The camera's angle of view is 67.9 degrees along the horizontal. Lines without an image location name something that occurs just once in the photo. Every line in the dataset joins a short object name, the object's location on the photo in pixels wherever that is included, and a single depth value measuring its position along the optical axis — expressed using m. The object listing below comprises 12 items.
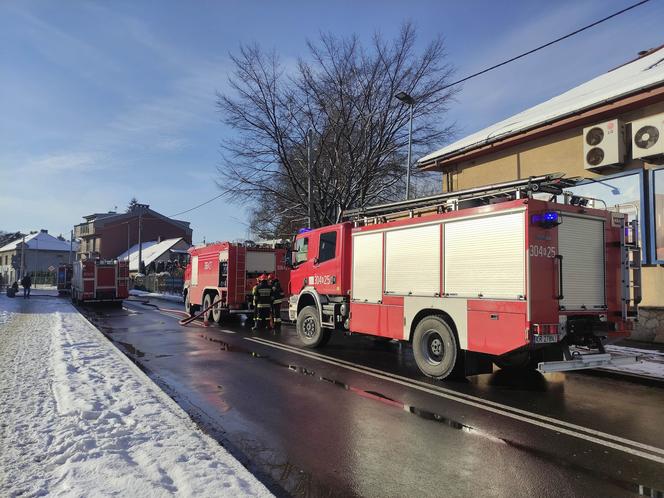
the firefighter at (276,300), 14.77
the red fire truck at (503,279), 6.44
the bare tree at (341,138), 21.30
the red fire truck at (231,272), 16.11
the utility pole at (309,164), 20.88
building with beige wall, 10.61
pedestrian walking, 32.19
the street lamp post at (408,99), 17.08
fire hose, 16.19
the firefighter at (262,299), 14.64
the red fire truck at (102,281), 26.16
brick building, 68.31
